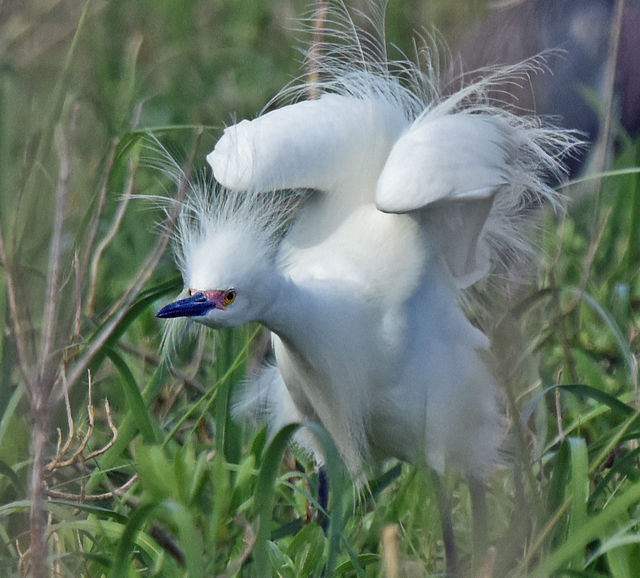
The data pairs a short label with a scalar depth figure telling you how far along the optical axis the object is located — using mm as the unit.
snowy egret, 13605
